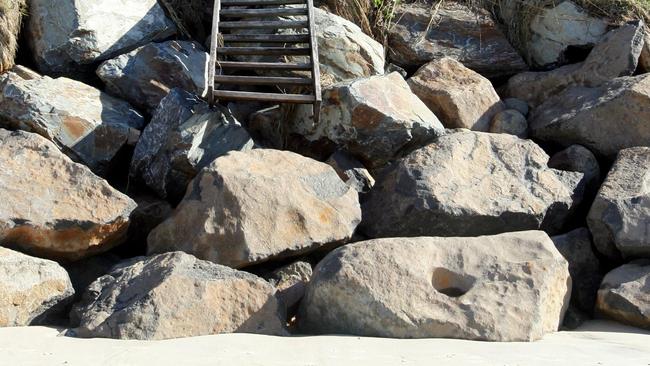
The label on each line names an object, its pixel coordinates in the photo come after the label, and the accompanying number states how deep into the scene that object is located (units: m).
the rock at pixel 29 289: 4.77
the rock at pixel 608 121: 6.54
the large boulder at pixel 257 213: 5.26
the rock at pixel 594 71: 7.18
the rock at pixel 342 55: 7.16
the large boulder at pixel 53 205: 5.26
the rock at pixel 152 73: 6.71
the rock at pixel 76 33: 6.89
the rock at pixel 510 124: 7.00
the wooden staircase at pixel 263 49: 6.35
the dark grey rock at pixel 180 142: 6.07
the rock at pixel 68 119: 6.13
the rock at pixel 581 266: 5.46
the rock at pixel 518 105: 7.32
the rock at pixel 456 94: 7.04
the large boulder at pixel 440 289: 4.61
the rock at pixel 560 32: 7.82
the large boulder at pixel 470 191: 5.67
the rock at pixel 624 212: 5.38
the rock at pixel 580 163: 6.29
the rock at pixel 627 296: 5.06
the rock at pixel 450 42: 7.81
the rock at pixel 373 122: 6.36
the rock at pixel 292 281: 5.10
